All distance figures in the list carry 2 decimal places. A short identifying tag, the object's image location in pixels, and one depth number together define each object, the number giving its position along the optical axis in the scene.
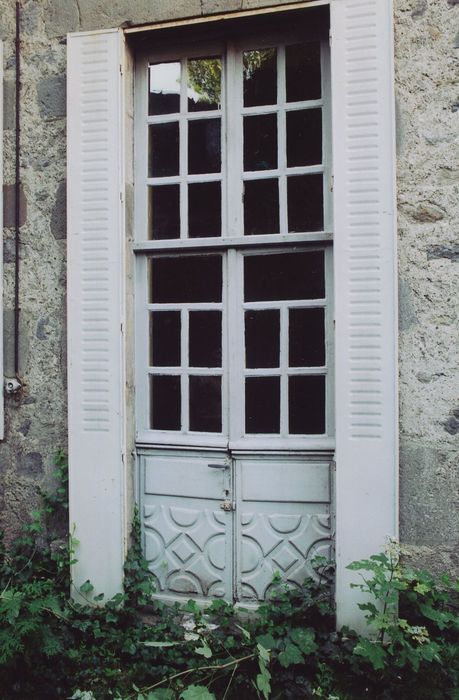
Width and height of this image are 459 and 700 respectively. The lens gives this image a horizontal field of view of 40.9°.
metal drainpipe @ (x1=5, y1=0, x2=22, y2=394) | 3.80
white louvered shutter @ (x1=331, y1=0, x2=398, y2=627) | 3.17
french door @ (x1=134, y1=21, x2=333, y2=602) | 3.53
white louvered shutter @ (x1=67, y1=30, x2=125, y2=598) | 3.56
